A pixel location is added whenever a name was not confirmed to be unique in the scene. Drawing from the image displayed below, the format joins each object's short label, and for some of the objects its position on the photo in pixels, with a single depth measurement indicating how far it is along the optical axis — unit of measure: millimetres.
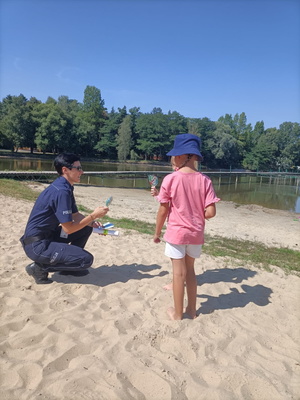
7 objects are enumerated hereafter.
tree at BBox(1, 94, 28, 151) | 50969
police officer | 3293
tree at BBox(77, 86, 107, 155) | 62831
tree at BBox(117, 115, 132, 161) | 65750
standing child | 2869
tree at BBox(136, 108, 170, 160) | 69562
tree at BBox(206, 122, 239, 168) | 70000
